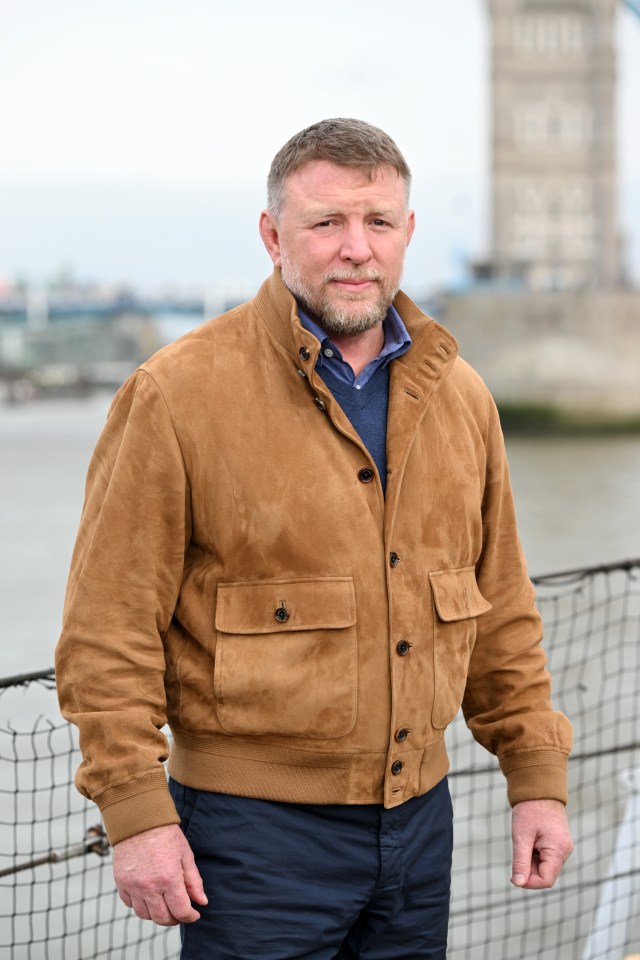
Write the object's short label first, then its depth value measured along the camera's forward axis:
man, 3.30
